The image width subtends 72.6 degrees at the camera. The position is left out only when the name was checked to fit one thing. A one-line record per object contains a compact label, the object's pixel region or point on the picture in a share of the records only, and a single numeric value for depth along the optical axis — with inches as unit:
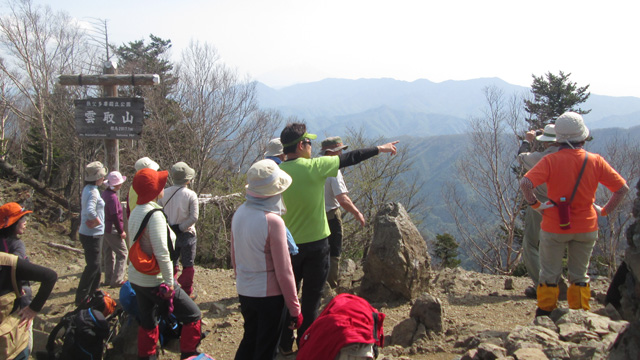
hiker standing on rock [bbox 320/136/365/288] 195.5
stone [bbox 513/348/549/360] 117.6
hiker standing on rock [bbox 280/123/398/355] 143.0
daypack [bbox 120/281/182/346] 157.6
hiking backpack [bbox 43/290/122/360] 157.6
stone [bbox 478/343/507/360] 123.3
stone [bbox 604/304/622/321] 161.3
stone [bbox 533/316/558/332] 140.9
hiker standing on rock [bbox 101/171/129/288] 232.5
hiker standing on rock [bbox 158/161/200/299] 200.8
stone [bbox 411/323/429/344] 169.9
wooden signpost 273.0
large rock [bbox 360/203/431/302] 225.3
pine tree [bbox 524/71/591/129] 950.4
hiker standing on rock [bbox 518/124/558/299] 192.4
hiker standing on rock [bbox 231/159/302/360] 114.3
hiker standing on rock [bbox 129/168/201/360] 142.0
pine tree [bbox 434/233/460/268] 855.7
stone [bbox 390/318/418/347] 171.0
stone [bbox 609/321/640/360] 84.7
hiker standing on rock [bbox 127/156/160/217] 212.4
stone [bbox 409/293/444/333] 174.2
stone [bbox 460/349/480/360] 128.1
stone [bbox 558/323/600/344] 130.8
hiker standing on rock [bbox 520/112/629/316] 155.8
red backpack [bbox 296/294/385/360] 93.1
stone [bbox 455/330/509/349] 148.5
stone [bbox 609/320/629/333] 136.3
